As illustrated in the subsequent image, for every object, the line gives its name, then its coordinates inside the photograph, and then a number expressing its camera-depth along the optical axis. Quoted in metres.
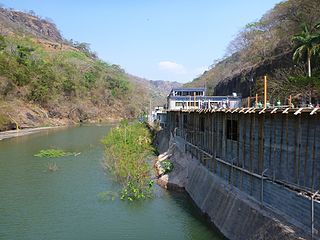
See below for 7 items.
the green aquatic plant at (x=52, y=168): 31.84
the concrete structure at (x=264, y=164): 12.06
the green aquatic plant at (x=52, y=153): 40.06
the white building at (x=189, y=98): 55.53
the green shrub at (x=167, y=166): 27.74
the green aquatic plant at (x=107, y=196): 22.64
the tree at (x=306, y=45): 37.47
